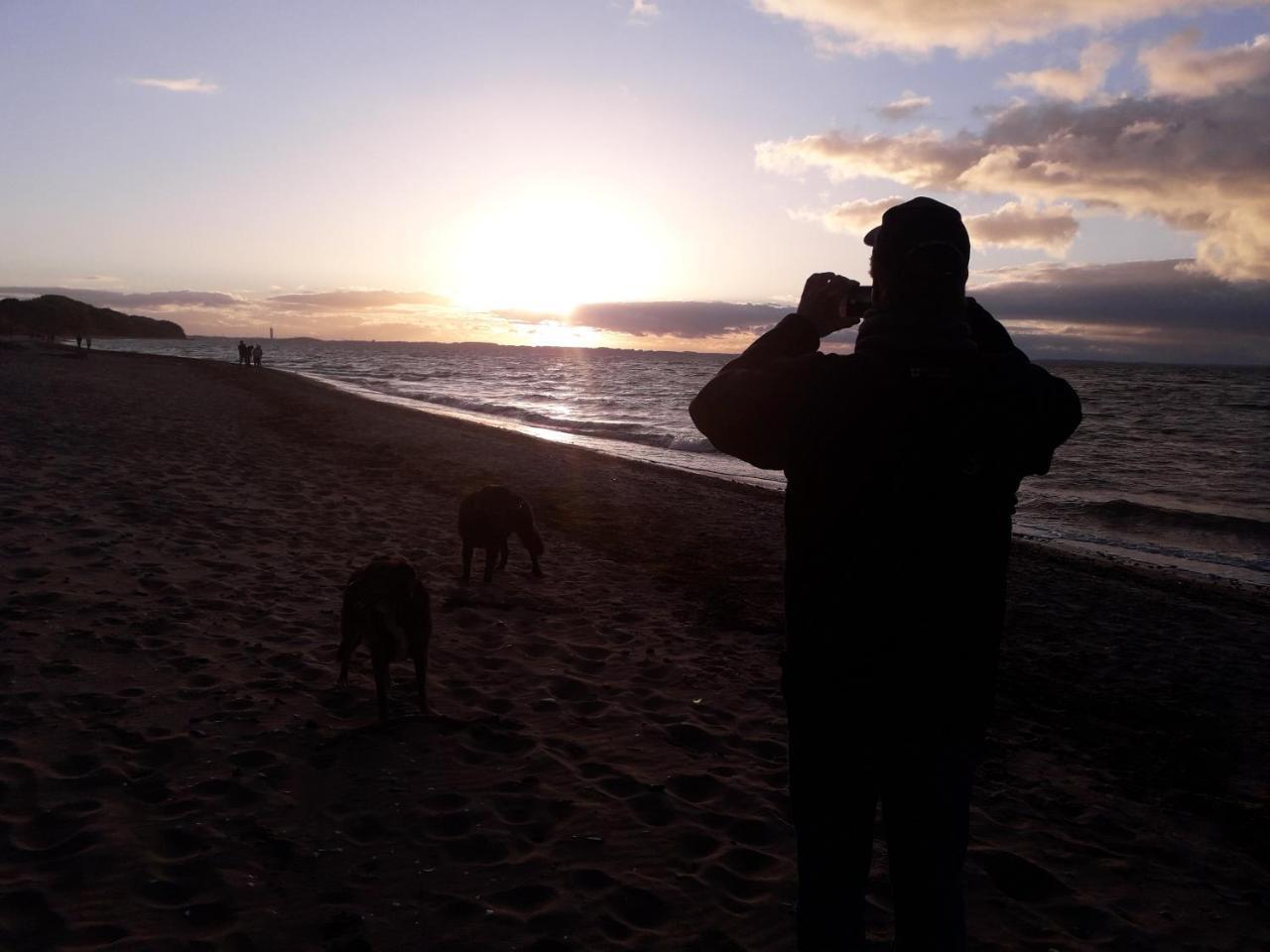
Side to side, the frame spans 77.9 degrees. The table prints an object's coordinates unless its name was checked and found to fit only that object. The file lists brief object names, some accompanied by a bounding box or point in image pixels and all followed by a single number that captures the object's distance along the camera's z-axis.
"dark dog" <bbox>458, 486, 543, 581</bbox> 8.89
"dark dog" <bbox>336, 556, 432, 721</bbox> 5.27
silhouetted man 1.88
